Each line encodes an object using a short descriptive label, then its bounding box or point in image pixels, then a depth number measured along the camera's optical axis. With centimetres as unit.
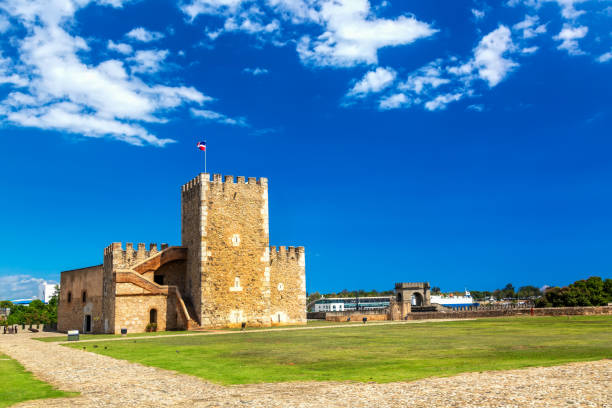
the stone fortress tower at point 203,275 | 3719
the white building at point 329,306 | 12275
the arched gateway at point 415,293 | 9038
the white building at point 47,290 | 14852
